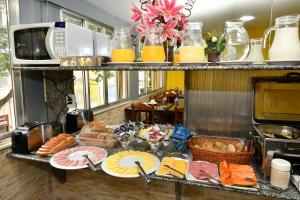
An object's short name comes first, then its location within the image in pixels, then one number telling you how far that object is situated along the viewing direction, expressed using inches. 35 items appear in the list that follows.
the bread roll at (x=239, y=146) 41.1
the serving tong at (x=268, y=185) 30.7
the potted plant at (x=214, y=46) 37.9
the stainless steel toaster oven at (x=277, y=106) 42.4
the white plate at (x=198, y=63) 35.0
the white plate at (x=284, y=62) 29.3
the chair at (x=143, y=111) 74.5
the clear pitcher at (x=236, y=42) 34.8
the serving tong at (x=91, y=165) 38.6
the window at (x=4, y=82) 47.4
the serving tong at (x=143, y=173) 34.7
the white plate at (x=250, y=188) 31.0
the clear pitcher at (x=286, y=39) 29.2
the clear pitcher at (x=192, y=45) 35.4
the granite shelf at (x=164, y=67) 29.9
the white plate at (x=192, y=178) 33.5
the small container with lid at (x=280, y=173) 30.2
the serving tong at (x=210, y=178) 32.7
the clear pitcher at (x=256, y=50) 36.5
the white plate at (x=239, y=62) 33.4
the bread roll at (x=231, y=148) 40.6
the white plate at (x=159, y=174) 35.1
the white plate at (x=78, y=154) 39.3
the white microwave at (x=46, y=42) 43.4
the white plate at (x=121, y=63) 40.3
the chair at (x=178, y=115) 60.9
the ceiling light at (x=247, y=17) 47.1
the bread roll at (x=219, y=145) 42.9
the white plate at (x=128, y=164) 36.3
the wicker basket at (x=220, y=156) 37.8
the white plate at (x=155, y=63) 37.7
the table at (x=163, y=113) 70.8
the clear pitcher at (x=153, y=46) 37.8
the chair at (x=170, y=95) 64.8
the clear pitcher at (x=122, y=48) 40.6
